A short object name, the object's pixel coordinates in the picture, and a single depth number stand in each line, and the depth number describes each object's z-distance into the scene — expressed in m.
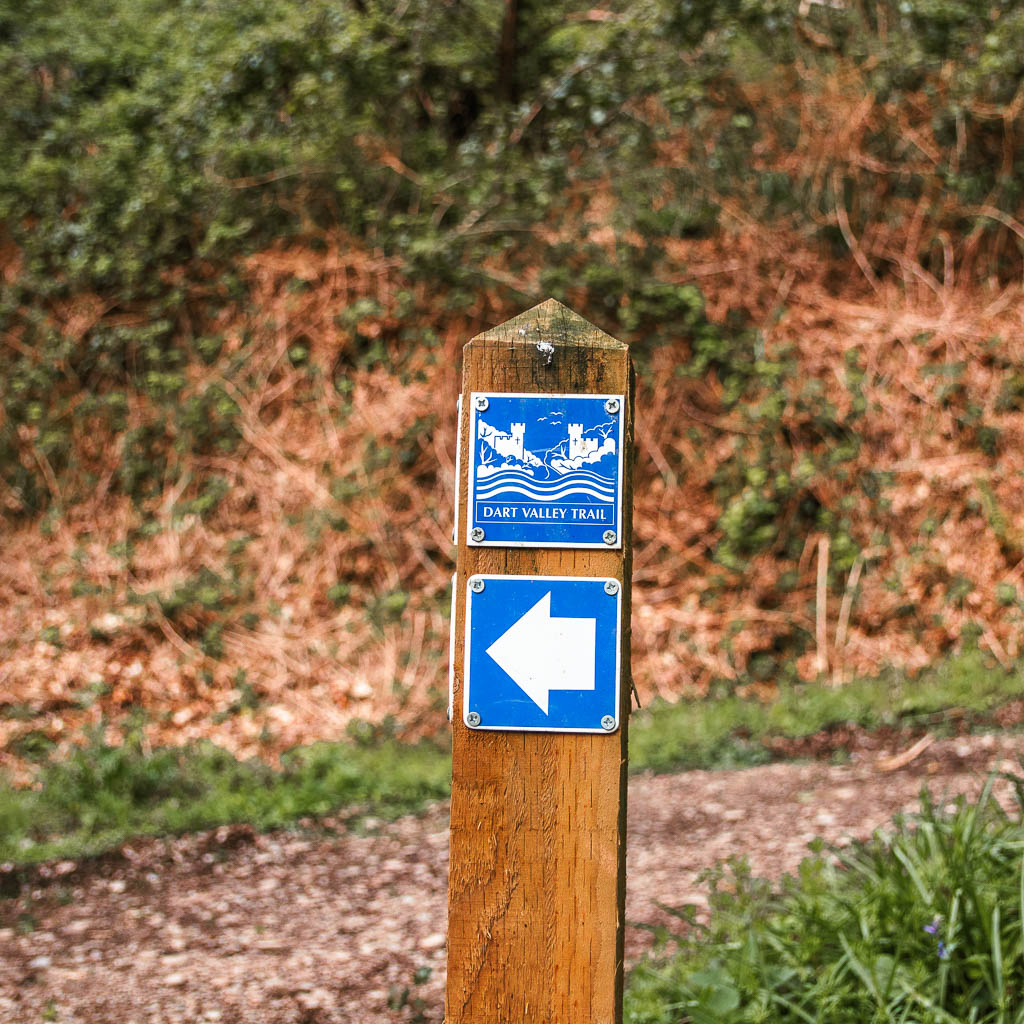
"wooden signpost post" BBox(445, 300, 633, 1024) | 1.39
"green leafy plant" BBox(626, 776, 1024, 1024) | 1.64
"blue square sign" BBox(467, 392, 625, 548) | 1.39
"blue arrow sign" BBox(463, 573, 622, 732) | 1.39
